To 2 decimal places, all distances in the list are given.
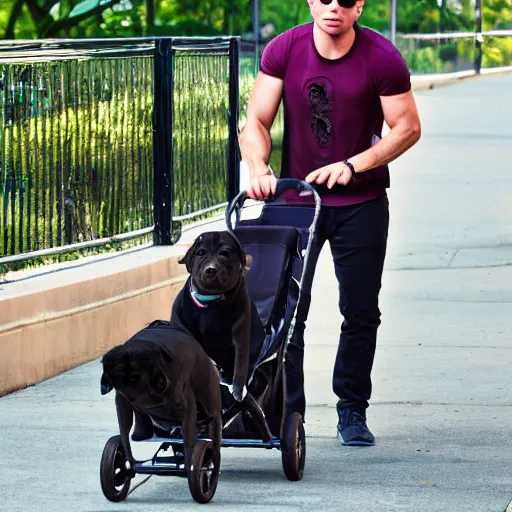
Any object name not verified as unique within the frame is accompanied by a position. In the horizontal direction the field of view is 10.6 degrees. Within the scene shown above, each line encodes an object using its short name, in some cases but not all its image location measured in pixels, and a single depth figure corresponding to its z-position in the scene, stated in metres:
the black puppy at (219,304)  9.72
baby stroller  9.92
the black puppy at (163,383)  9.25
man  11.28
